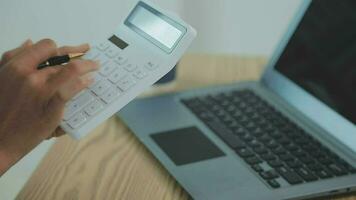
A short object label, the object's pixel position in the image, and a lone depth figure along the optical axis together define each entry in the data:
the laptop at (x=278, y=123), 0.85
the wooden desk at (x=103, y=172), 0.86
